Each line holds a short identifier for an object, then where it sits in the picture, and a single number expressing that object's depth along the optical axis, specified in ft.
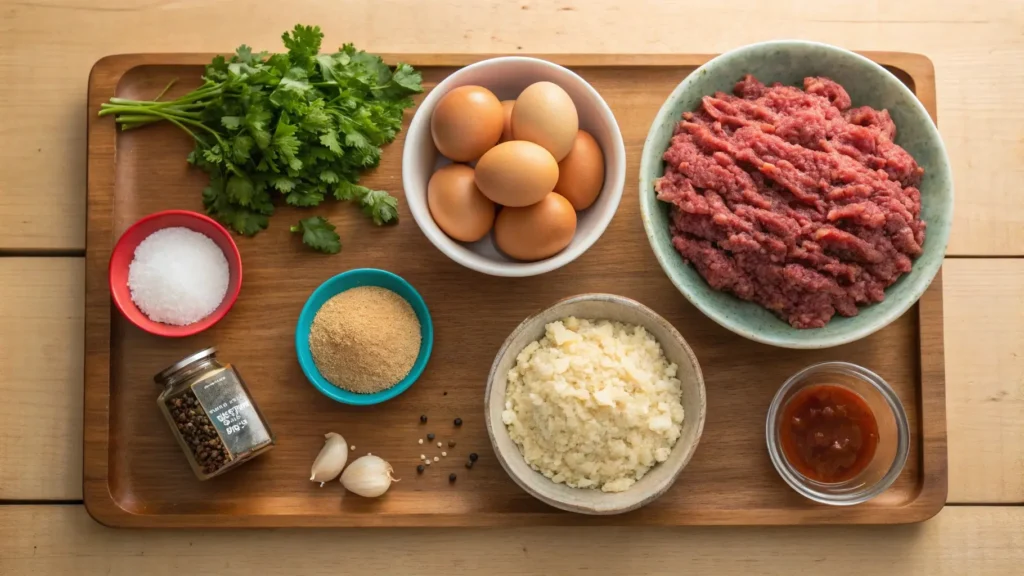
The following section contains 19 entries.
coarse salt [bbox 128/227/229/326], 2.73
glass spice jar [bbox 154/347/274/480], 2.66
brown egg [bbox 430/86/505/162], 2.55
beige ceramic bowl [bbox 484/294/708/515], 2.61
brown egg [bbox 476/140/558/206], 2.48
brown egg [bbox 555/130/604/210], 2.62
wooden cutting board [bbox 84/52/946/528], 2.77
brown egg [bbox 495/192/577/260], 2.55
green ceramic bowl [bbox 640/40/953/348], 2.58
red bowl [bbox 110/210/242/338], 2.73
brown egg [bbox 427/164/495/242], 2.59
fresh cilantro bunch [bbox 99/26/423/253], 2.71
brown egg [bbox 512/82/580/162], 2.53
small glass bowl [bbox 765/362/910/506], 2.70
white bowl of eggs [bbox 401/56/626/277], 2.53
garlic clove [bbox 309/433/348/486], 2.73
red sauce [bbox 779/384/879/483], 2.73
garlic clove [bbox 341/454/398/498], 2.71
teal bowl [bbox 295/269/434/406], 2.74
